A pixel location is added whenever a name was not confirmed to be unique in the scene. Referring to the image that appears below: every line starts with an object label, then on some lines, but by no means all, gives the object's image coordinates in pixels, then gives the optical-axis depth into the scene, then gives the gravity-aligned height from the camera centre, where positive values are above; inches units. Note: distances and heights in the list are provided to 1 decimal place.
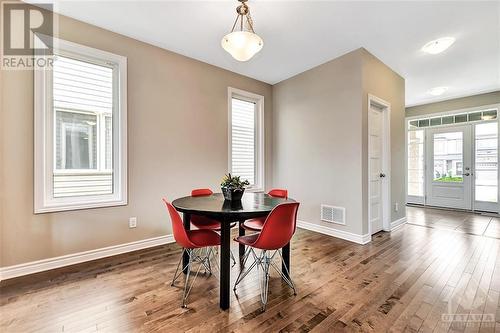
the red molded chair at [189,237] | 72.2 -25.5
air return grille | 137.7 -30.9
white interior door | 142.9 -0.5
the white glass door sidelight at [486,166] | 199.1 +0.1
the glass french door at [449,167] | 214.1 -0.8
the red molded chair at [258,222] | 94.3 -25.4
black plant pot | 86.7 -10.8
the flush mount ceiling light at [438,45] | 119.9 +68.0
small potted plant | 86.9 -8.6
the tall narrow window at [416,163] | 243.8 +3.7
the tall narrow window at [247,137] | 168.1 +23.4
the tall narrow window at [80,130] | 96.3 +17.6
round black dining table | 69.1 -14.6
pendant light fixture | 82.1 +47.5
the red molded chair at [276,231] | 69.0 -21.1
